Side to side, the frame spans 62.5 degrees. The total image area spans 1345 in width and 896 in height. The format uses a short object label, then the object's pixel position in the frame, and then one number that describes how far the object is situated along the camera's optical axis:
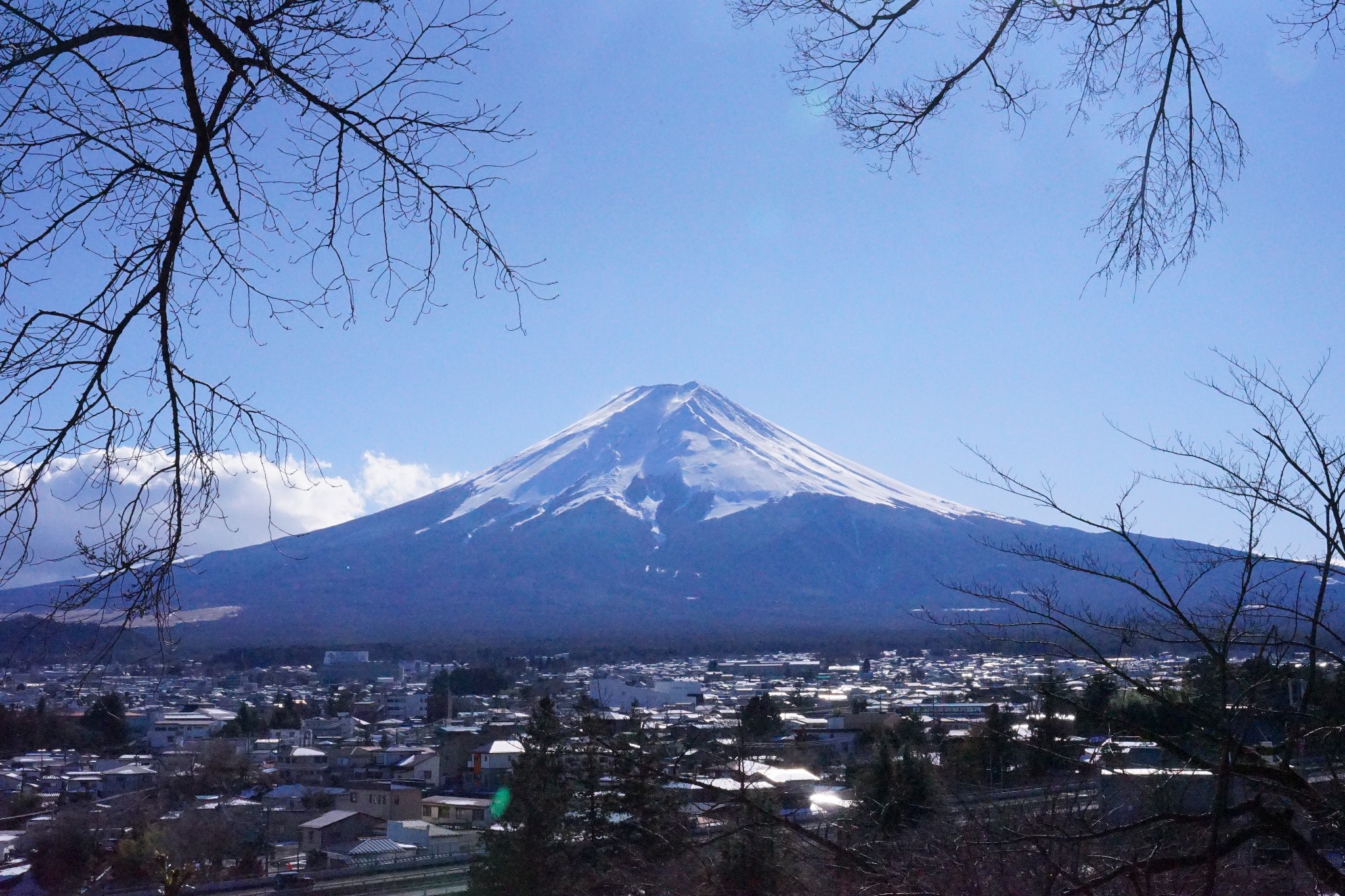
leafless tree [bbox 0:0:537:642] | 1.79
